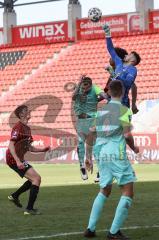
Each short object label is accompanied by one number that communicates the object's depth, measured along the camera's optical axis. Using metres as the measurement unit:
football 17.86
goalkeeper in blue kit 12.50
